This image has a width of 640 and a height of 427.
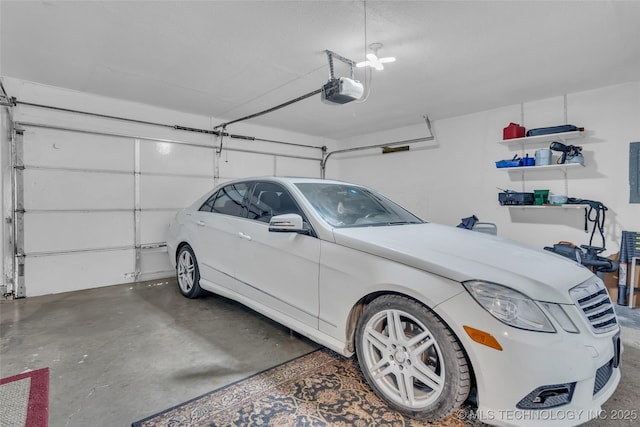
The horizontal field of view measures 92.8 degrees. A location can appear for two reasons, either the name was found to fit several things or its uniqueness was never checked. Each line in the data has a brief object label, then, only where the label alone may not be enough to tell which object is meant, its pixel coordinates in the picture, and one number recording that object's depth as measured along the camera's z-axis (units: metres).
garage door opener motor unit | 2.82
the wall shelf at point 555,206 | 4.07
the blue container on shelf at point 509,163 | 4.52
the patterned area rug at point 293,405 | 1.61
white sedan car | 1.29
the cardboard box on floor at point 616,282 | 3.52
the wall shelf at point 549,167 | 4.10
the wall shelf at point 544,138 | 4.13
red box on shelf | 4.56
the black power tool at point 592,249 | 3.52
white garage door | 3.87
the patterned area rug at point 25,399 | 1.60
